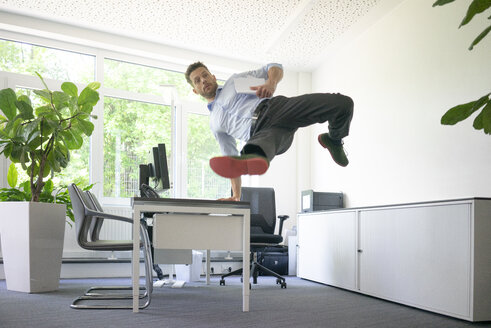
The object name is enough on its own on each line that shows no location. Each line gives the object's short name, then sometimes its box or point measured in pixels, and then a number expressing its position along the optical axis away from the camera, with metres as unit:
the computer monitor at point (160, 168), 3.37
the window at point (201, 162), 6.35
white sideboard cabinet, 2.80
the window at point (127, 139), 5.81
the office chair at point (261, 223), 4.57
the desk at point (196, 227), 2.89
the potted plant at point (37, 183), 3.80
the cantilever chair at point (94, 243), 3.10
